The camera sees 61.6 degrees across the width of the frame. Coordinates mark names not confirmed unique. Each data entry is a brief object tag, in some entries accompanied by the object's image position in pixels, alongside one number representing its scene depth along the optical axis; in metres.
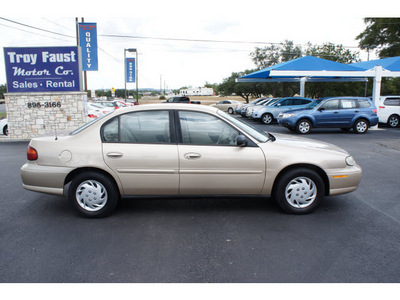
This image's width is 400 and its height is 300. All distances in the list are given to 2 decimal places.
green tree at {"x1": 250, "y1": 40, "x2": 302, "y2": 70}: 40.06
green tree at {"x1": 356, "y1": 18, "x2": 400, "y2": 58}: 36.06
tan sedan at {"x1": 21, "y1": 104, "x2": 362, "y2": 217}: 4.37
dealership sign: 12.67
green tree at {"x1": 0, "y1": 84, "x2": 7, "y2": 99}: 76.51
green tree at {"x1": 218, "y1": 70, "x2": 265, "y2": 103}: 46.80
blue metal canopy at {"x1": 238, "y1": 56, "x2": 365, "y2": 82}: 17.70
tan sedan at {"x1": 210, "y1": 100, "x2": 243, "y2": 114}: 32.87
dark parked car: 33.07
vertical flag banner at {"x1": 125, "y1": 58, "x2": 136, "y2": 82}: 36.84
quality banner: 17.30
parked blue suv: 14.16
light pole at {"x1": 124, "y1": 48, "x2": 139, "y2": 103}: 41.08
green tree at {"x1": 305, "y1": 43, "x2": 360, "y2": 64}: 33.28
